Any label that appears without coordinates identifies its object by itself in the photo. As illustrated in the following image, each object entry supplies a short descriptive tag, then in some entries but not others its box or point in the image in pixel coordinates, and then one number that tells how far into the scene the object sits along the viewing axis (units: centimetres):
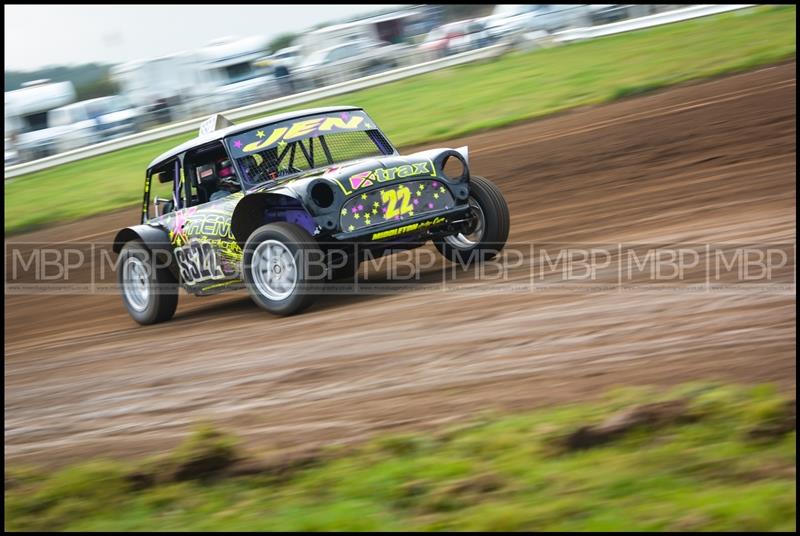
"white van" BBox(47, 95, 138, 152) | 5078
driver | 1655
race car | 1487
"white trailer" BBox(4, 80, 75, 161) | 5100
